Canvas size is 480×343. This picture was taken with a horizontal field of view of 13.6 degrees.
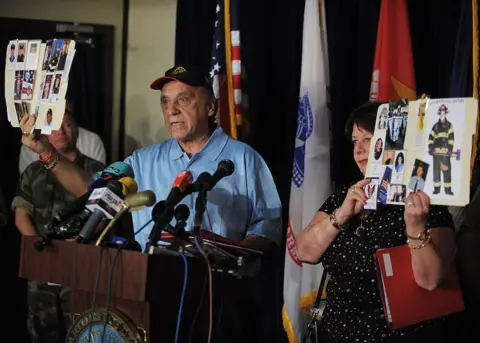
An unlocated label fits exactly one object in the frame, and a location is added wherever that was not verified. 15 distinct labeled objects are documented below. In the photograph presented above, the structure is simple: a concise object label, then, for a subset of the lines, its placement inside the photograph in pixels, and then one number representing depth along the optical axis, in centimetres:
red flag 700
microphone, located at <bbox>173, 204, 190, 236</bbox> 584
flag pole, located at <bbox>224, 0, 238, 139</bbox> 734
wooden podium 575
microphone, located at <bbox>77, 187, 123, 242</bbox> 582
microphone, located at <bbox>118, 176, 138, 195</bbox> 590
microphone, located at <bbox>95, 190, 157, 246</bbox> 580
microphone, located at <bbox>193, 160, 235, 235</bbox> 589
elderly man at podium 644
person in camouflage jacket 747
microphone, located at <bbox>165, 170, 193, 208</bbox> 583
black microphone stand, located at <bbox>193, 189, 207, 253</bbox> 589
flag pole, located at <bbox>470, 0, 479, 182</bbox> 662
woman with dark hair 599
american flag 735
